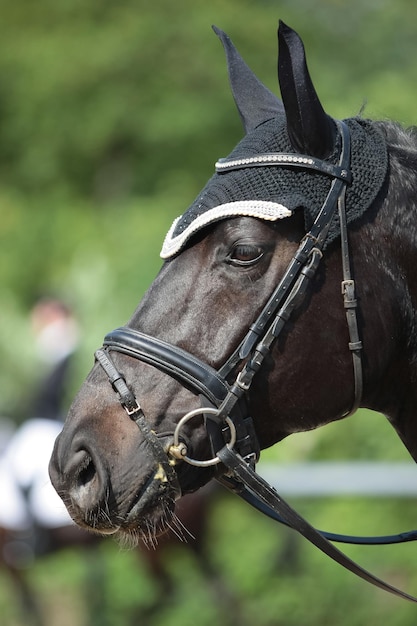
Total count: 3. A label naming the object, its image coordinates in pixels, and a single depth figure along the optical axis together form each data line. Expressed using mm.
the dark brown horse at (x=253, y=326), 5449
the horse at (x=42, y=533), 16016
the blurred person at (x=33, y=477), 16062
